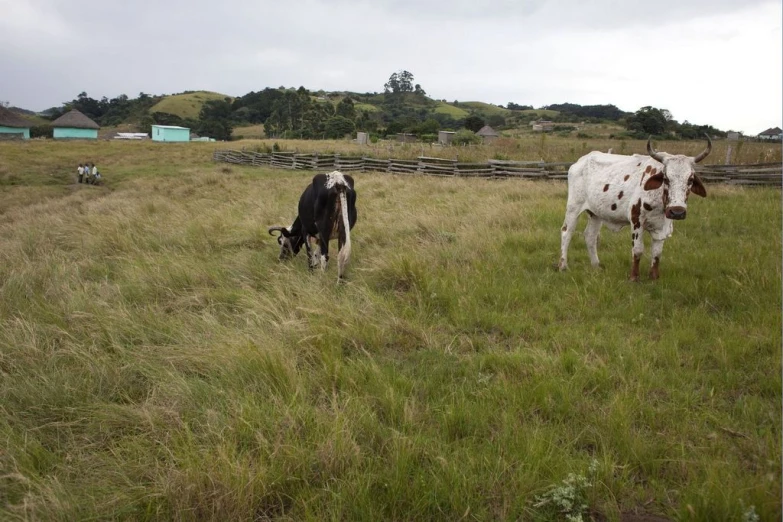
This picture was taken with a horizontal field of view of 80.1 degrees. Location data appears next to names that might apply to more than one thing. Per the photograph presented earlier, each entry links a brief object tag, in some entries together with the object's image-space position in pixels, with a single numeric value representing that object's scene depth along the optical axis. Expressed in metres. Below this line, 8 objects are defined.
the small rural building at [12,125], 55.19
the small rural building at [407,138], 44.25
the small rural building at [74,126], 63.56
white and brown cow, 5.09
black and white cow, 6.30
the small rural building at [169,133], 66.62
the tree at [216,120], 77.75
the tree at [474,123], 68.19
